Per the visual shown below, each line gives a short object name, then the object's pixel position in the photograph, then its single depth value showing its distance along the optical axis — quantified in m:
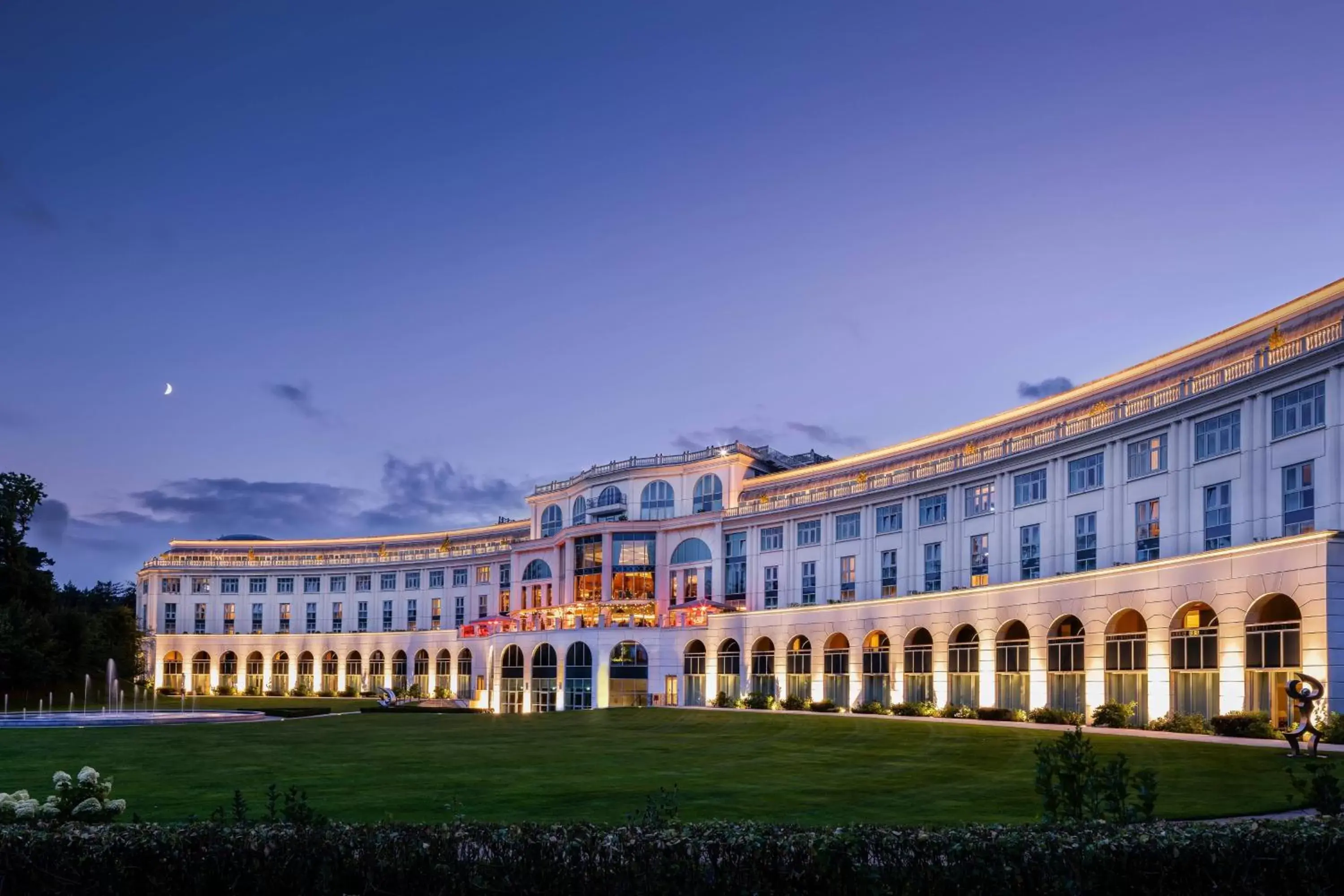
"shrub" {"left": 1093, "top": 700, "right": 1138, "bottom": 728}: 51.69
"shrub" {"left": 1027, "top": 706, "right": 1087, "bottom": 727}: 54.56
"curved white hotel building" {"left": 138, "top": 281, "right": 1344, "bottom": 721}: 47.62
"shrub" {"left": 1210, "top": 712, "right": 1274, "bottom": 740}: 43.16
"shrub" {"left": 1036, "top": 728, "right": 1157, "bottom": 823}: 14.47
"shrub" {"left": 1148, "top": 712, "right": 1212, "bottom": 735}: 46.97
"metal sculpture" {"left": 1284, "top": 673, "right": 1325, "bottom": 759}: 34.72
